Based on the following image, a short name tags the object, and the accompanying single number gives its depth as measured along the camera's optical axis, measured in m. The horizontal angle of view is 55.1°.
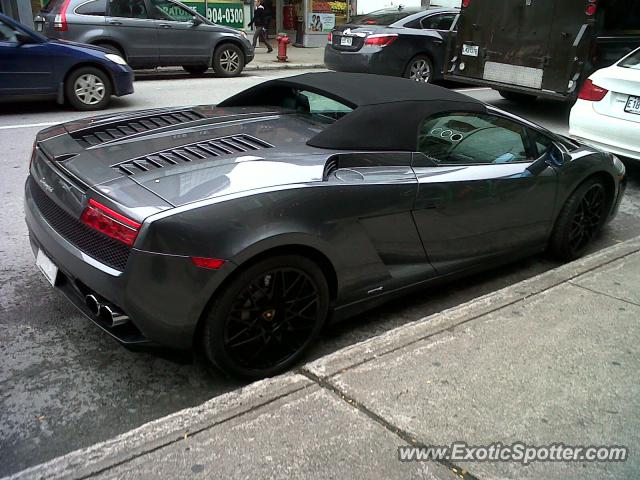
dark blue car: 8.36
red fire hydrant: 16.44
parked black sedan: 11.51
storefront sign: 17.69
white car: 6.32
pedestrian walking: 16.83
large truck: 8.75
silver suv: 11.16
